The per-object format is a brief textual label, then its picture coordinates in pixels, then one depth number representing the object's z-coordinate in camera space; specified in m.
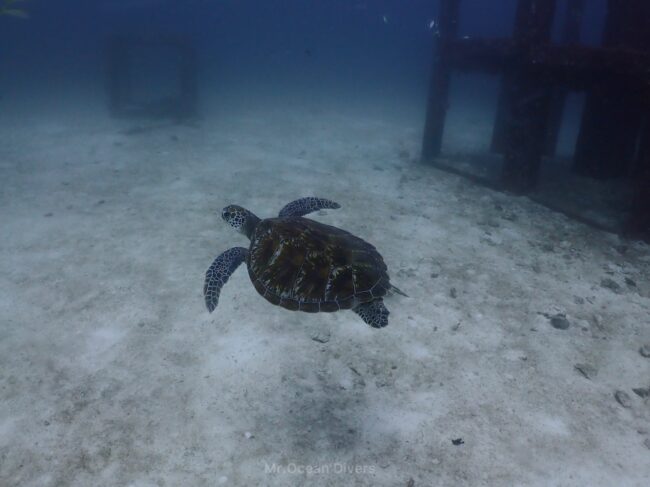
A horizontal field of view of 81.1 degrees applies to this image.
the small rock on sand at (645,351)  4.77
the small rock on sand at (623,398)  4.11
